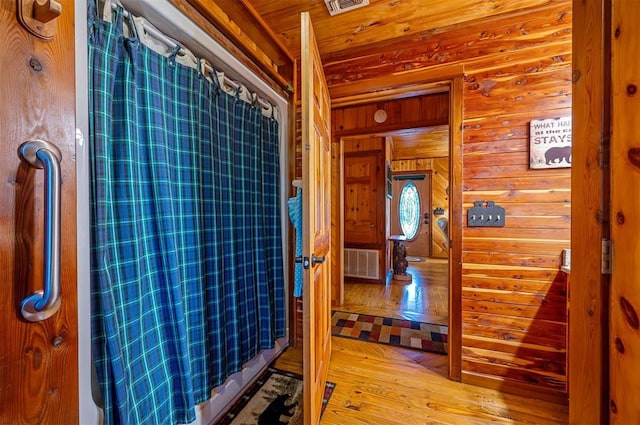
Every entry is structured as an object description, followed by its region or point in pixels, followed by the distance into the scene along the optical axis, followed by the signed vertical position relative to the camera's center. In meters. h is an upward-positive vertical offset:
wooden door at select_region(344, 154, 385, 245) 3.98 +0.12
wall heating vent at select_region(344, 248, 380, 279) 3.98 -0.91
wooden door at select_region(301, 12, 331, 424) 1.15 -0.09
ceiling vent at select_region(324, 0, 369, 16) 1.57 +1.31
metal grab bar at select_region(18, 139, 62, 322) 0.52 -0.05
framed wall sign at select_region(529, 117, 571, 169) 1.53 +0.39
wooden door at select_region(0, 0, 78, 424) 0.51 -0.03
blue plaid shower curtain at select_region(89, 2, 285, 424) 0.90 -0.10
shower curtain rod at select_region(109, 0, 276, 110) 1.00 +0.81
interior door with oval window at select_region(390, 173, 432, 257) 6.45 -0.13
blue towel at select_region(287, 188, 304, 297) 1.30 -0.13
